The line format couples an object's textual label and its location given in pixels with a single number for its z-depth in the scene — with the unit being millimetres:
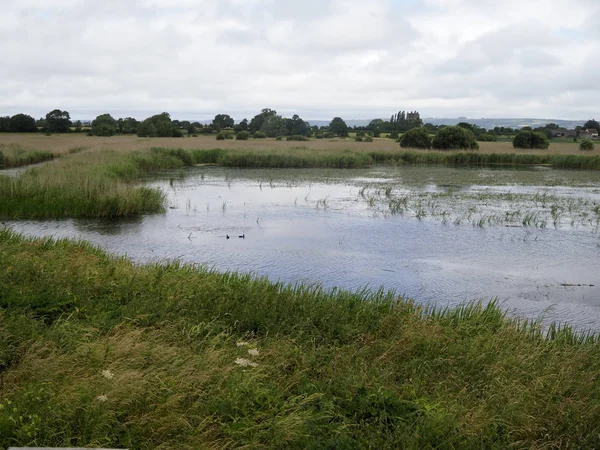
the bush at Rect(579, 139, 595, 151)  40884
